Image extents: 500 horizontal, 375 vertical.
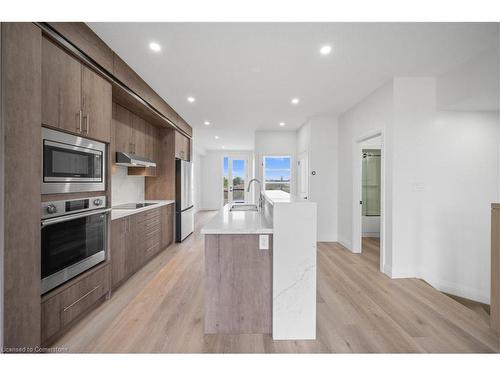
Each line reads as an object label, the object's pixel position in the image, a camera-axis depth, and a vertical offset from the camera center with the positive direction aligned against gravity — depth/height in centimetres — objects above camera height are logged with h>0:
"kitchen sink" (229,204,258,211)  292 -27
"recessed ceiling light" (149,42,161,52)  218 +135
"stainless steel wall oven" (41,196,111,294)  162 -42
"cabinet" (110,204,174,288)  257 -73
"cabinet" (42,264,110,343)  162 -91
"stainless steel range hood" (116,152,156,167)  307 +36
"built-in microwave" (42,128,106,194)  162 +18
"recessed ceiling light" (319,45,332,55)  220 +133
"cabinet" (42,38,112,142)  160 +72
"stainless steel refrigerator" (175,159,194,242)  439 -21
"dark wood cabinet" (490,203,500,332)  187 -64
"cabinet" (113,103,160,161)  316 +81
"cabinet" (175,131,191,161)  447 +83
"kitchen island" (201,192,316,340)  175 -68
